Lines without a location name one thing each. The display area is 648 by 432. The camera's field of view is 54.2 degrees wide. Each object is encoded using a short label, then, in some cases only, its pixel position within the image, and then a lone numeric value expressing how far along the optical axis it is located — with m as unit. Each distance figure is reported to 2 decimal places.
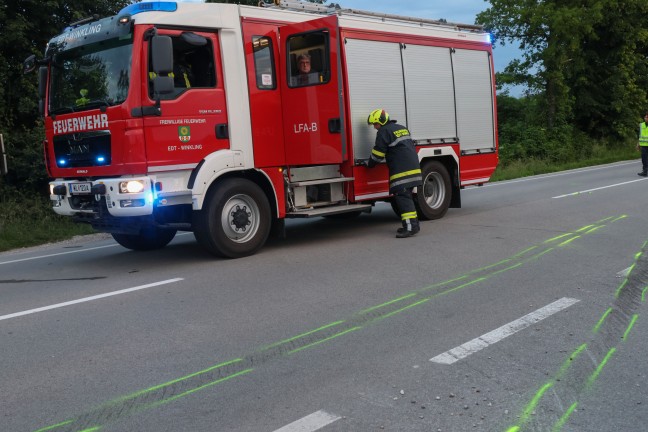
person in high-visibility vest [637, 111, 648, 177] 17.09
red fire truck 7.08
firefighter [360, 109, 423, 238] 8.80
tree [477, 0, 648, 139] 27.91
